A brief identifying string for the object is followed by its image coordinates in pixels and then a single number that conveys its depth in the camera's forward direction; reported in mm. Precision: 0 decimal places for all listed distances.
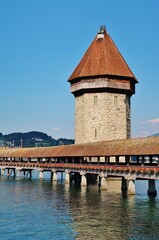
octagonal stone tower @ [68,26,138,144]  49969
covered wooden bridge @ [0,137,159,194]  30750
